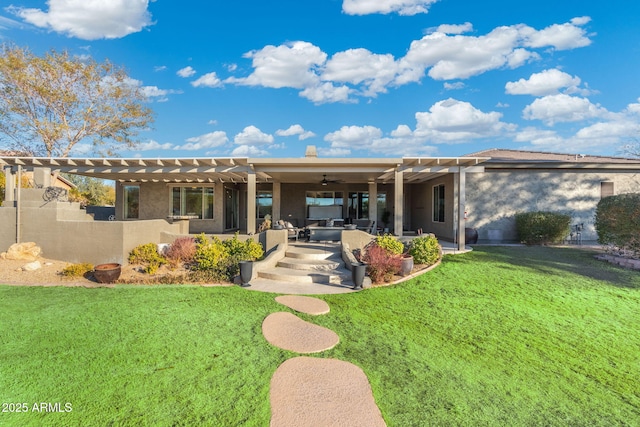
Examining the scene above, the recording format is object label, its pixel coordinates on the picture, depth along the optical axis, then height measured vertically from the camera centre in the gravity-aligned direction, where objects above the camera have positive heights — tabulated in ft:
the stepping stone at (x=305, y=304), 18.15 -5.68
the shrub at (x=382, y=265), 23.95 -4.13
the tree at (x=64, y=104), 58.11 +21.53
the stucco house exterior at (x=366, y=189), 34.19 +3.40
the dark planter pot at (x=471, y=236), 39.68 -3.04
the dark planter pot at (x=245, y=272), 23.24 -4.56
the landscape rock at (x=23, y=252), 29.25 -4.00
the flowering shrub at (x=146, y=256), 29.01 -4.34
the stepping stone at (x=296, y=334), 13.75 -5.86
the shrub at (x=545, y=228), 39.29 -1.95
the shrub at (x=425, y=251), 27.94 -3.51
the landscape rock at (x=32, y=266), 27.50 -5.04
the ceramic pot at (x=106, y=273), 24.59 -5.02
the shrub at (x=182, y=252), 29.09 -3.91
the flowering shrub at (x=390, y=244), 27.50 -2.95
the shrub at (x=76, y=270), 26.40 -5.16
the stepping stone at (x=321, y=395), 9.09 -6.02
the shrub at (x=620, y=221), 28.45 -0.82
